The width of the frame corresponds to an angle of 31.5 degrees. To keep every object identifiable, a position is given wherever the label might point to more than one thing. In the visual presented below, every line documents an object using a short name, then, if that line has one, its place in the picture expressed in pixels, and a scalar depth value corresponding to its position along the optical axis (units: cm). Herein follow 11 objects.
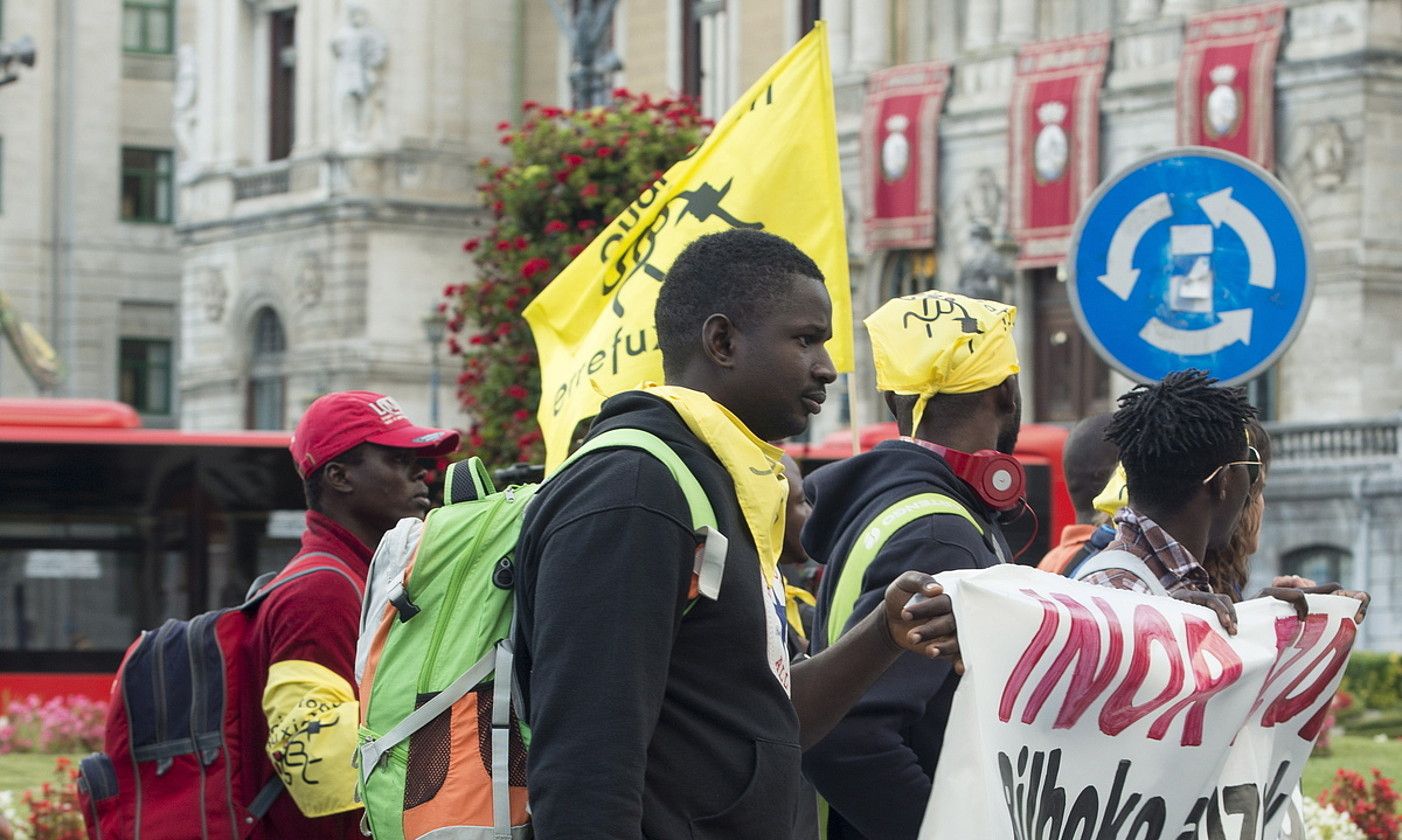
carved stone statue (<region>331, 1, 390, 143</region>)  4153
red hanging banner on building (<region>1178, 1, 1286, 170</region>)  2828
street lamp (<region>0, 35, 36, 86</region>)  3100
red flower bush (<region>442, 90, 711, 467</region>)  1736
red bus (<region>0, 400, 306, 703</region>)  1922
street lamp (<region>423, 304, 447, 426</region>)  3353
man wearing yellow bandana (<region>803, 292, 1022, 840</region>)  429
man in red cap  467
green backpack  356
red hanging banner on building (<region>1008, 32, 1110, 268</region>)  3066
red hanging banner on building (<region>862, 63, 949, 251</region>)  3316
